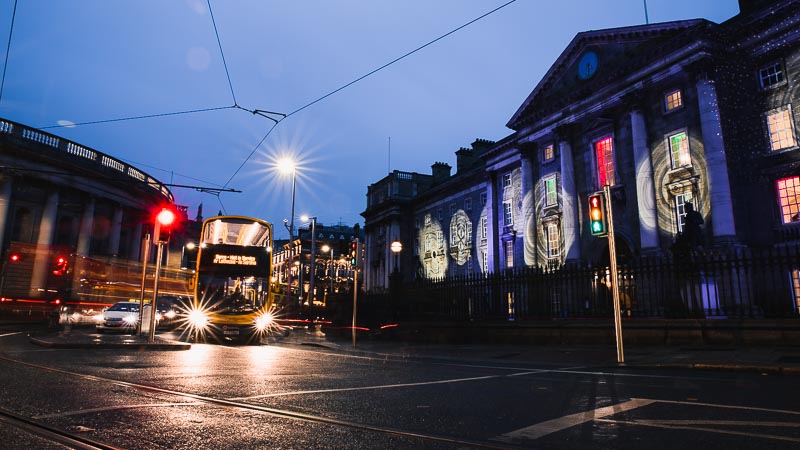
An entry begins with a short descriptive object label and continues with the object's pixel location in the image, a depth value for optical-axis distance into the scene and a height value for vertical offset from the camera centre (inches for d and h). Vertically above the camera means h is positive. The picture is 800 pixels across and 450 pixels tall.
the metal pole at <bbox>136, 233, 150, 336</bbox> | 638.2 +70.9
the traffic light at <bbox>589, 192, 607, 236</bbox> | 436.1 +87.5
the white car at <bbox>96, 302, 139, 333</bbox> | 897.5 -14.0
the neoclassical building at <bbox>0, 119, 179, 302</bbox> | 1341.0 +333.3
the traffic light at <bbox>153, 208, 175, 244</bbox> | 625.9 +106.2
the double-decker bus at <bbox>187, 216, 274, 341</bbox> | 719.7 +46.0
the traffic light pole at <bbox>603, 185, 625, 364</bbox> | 438.9 +25.1
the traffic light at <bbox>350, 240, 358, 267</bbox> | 699.4 +86.3
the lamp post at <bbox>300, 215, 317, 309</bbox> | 1496.1 +175.8
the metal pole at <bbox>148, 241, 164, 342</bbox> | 598.9 -0.6
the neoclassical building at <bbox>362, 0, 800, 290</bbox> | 912.9 +389.2
